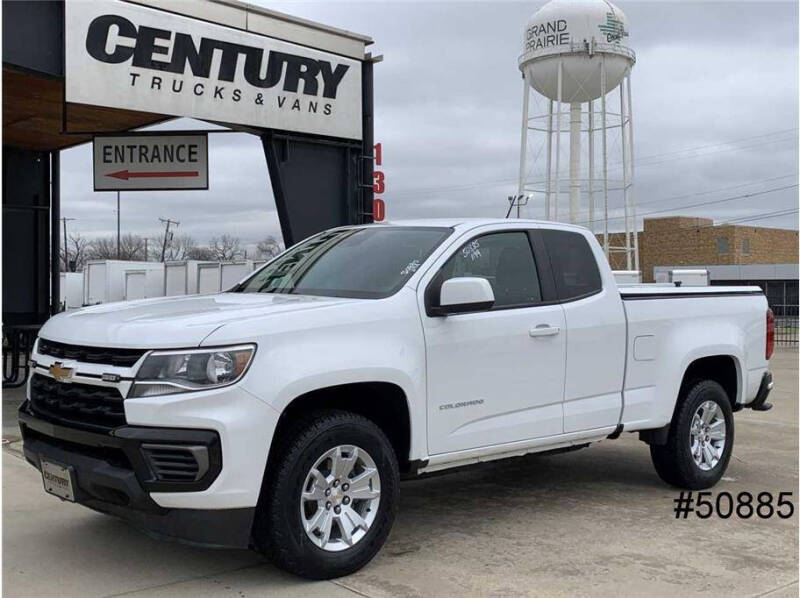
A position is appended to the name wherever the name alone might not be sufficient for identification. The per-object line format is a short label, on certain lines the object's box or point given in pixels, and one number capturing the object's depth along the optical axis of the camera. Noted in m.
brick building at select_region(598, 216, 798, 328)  48.38
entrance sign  11.30
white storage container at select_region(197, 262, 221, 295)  30.03
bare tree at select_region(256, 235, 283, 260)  69.32
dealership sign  9.63
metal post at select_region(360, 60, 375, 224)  11.98
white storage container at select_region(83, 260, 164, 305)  32.16
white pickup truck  4.24
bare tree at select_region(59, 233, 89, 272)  80.49
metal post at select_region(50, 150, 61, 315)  15.41
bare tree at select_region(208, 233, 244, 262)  83.76
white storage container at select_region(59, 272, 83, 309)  37.81
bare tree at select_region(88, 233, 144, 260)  89.88
